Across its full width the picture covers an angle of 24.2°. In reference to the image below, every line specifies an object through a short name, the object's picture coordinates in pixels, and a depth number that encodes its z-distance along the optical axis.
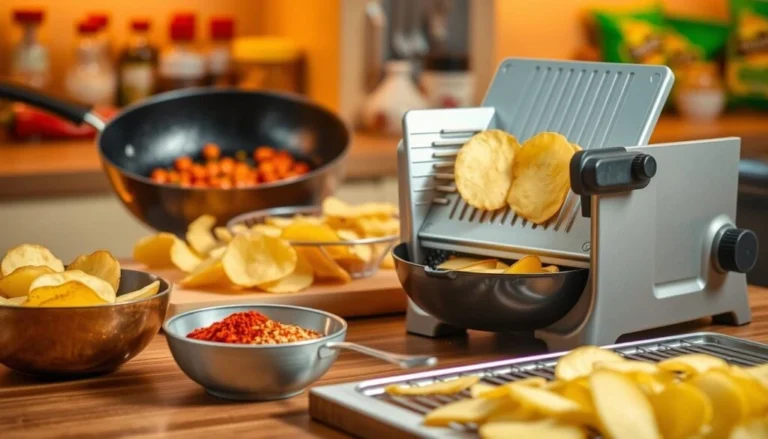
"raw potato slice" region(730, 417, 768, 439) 1.11
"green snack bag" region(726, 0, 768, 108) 3.48
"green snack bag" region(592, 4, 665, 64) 3.39
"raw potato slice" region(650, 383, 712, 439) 1.10
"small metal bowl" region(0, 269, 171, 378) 1.28
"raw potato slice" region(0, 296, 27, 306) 1.30
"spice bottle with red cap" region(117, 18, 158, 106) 2.86
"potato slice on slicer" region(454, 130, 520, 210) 1.42
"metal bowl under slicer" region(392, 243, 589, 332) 1.33
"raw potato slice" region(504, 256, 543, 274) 1.36
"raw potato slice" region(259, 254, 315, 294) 1.53
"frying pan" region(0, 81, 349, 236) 1.84
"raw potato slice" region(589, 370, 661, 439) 1.09
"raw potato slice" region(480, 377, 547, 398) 1.14
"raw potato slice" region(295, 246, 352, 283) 1.57
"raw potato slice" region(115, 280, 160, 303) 1.32
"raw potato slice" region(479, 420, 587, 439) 1.09
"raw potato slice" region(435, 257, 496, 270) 1.42
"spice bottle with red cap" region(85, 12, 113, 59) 2.79
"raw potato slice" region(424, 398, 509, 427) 1.13
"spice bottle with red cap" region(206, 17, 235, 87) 2.94
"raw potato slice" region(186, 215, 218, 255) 1.67
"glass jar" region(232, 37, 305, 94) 2.91
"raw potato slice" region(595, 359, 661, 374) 1.16
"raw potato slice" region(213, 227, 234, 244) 1.65
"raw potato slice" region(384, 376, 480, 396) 1.19
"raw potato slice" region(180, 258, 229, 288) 1.53
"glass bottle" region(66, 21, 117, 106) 2.82
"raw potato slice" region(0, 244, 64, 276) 1.38
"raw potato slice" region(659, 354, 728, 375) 1.19
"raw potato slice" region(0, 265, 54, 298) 1.34
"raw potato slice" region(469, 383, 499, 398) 1.16
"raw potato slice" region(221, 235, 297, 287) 1.52
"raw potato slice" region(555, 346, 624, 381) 1.19
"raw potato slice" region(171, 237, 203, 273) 1.61
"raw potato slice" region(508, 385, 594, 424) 1.10
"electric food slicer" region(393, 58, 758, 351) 1.35
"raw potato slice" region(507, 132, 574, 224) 1.39
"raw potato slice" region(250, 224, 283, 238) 1.61
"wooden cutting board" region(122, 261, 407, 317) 1.51
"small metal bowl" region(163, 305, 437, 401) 1.24
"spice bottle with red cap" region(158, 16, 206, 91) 2.85
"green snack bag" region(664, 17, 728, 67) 3.98
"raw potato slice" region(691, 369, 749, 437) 1.11
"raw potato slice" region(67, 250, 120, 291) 1.37
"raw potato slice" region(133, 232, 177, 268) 1.64
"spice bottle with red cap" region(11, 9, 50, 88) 2.77
